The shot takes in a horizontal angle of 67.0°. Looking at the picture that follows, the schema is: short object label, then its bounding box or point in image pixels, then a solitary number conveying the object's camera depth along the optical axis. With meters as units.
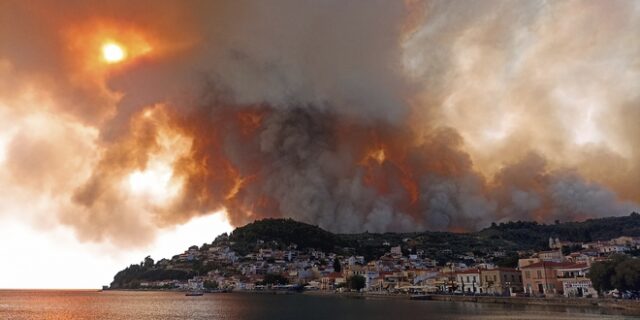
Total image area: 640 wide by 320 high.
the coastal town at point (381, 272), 59.59
